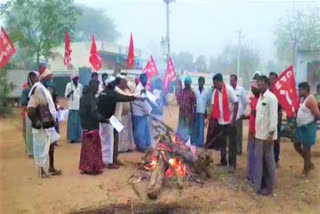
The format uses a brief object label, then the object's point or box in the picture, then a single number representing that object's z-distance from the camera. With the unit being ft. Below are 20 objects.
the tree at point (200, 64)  170.52
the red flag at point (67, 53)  43.84
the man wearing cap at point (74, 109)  35.53
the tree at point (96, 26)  172.86
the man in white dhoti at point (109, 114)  24.89
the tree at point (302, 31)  129.18
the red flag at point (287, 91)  24.49
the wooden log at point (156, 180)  19.69
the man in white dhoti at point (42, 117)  22.48
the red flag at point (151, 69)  43.19
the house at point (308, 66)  67.36
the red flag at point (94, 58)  43.04
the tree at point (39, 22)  80.48
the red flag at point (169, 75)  42.45
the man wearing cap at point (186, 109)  31.24
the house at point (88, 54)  118.83
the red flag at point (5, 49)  35.42
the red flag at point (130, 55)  42.46
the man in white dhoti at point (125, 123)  27.66
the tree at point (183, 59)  201.18
